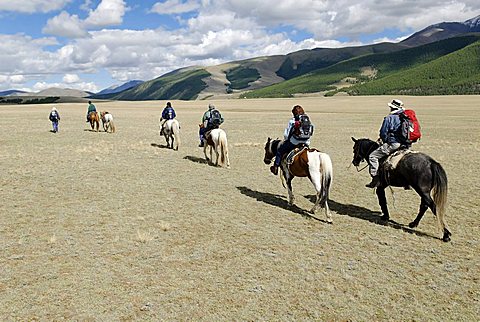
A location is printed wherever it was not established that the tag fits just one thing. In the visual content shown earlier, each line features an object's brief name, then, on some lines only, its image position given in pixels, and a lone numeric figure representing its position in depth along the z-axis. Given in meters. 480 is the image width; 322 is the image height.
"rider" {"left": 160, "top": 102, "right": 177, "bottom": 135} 23.62
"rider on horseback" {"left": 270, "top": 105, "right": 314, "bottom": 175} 11.41
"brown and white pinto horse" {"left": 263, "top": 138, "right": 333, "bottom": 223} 10.36
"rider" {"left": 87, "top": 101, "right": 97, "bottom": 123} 35.01
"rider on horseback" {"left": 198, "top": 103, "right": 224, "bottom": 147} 18.38
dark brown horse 9.05
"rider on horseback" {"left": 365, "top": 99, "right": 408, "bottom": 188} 10.19
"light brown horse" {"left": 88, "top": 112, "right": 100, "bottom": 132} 35.22
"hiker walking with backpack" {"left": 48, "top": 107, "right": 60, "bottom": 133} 32.91
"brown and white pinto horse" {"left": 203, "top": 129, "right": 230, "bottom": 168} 17.86
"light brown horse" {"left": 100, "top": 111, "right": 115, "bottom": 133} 34.42
